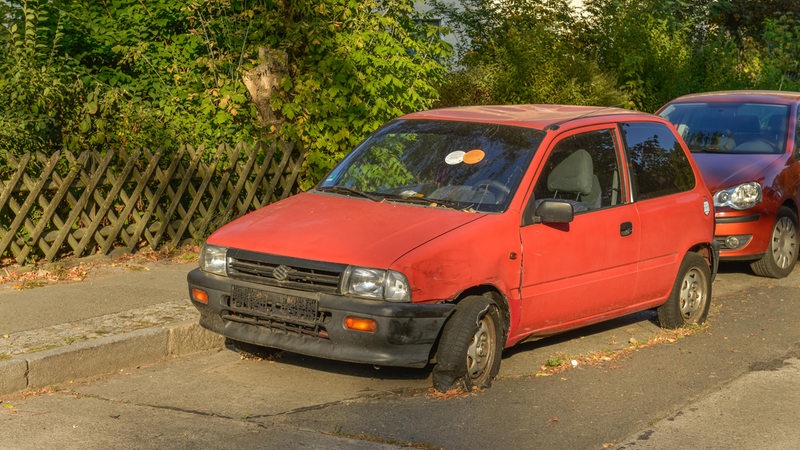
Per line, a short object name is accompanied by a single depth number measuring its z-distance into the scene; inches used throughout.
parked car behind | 457.1
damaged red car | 272.1
